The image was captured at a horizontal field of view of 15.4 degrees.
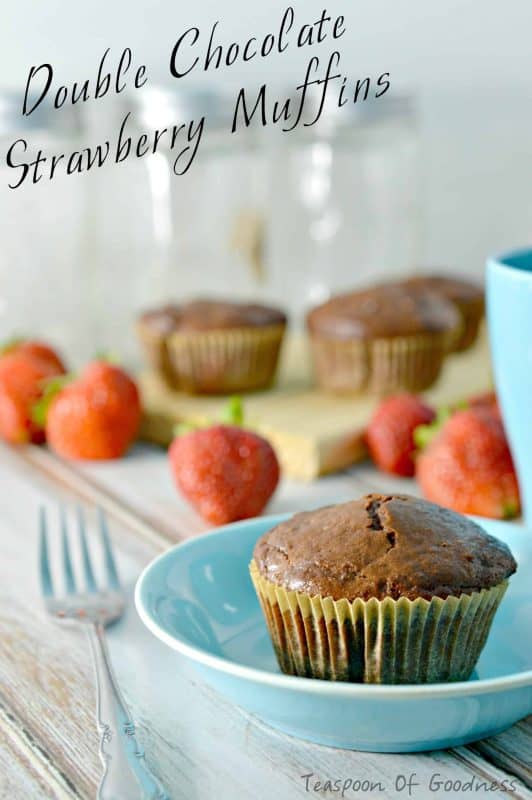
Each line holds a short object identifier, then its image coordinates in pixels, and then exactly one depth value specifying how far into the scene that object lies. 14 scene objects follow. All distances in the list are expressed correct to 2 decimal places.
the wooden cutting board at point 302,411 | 0.80
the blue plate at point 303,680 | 0.55
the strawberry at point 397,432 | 0.79
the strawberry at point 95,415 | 0.81
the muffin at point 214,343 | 0.87
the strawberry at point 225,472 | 0.73
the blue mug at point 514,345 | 0.66
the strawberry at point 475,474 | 0.73
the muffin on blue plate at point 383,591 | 0.58
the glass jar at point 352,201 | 1.05
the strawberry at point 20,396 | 0.84
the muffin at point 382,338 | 0.86
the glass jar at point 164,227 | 0.99
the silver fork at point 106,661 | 0.56
